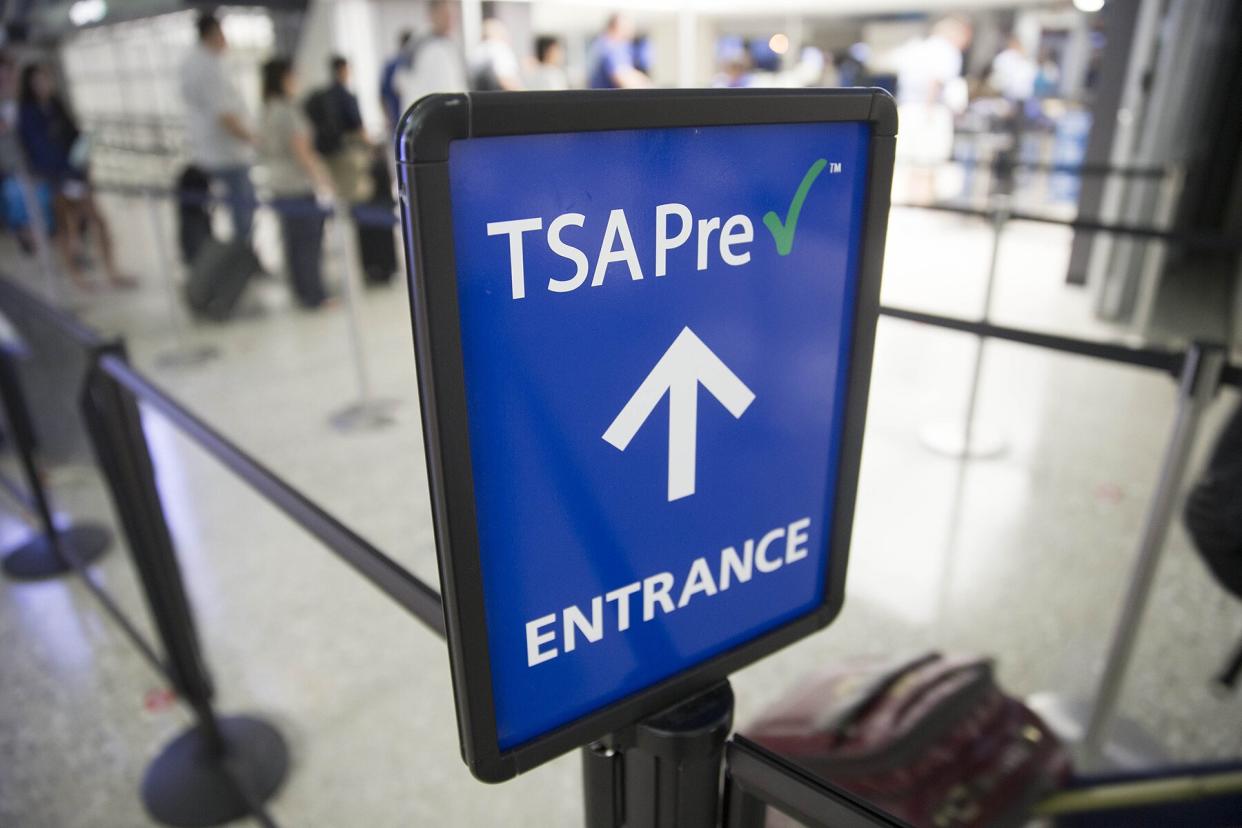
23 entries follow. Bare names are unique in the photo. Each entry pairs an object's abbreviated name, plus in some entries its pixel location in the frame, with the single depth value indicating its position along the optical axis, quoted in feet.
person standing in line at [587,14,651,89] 17.57
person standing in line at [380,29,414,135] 17.38
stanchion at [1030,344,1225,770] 4.42
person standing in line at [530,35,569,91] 18.75
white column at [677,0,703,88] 13.97
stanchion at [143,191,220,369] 13.64
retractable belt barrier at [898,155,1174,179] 12.55
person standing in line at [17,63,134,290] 16.49
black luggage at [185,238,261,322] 15.83
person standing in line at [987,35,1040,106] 31.76
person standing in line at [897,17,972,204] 23.50
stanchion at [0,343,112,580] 7.64
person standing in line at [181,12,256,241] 14.82
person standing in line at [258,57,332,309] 15.55
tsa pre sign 1.42
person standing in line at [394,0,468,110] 14.73
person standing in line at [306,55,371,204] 17.02
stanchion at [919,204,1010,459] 9.95
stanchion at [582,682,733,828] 1.87
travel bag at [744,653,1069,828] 4.01
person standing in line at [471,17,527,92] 16.21
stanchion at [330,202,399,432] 11.08
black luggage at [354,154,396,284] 18.86
